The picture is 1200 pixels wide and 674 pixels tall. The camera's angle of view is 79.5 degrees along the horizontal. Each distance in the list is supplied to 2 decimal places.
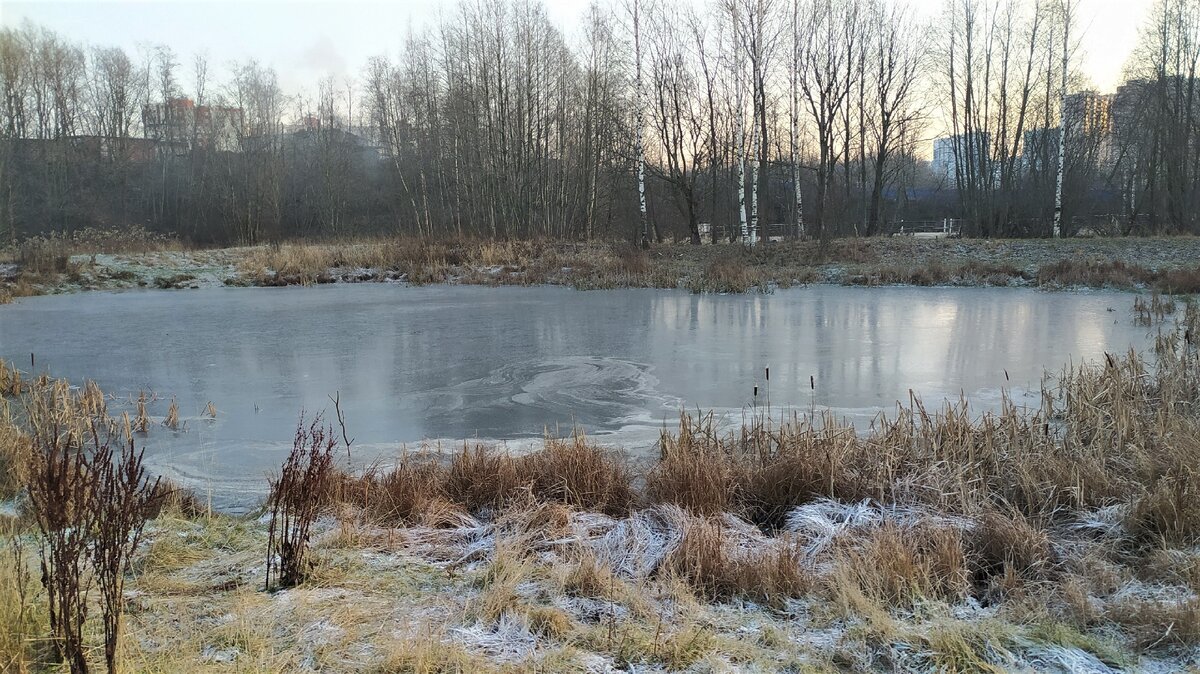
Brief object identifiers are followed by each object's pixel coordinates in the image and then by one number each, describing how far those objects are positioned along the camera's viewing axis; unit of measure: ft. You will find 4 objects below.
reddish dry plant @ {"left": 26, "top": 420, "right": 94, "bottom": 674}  7.16
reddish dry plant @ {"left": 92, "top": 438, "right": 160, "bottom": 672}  7.38
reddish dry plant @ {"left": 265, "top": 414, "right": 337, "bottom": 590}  10.06
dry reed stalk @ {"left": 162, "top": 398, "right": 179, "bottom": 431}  18.57
